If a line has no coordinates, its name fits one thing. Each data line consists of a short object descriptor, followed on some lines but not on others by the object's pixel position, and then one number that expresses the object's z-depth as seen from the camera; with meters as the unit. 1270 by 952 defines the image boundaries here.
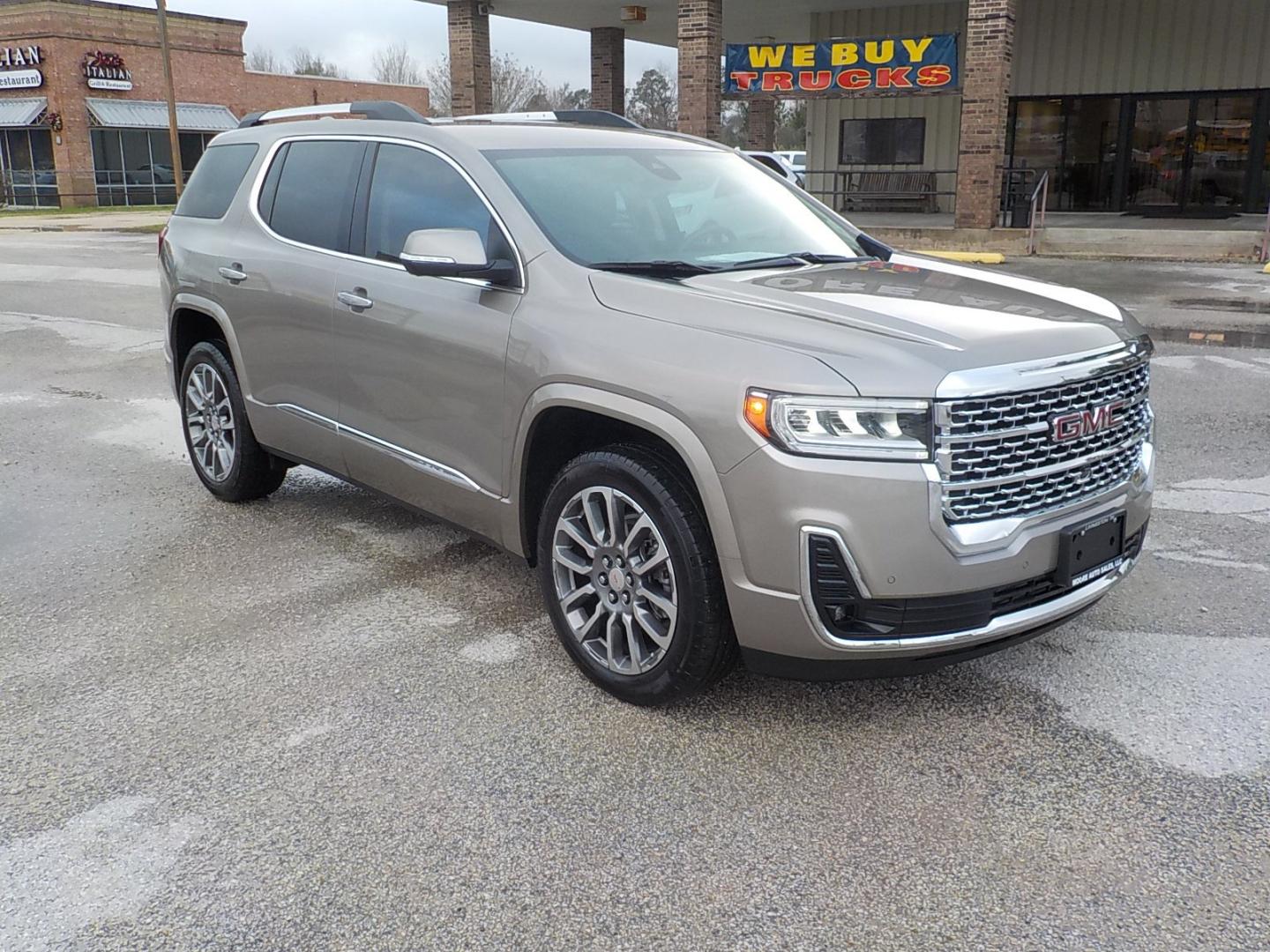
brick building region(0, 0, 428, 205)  41.78
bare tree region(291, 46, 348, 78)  87.25
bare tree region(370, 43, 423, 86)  91.06
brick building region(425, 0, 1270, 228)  20.16
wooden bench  26.38
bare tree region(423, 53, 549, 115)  69.38
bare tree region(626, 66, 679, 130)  79.50
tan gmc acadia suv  3.26
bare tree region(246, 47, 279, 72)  97.00
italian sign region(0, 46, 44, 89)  41.75
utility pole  31.95
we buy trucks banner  20.00
